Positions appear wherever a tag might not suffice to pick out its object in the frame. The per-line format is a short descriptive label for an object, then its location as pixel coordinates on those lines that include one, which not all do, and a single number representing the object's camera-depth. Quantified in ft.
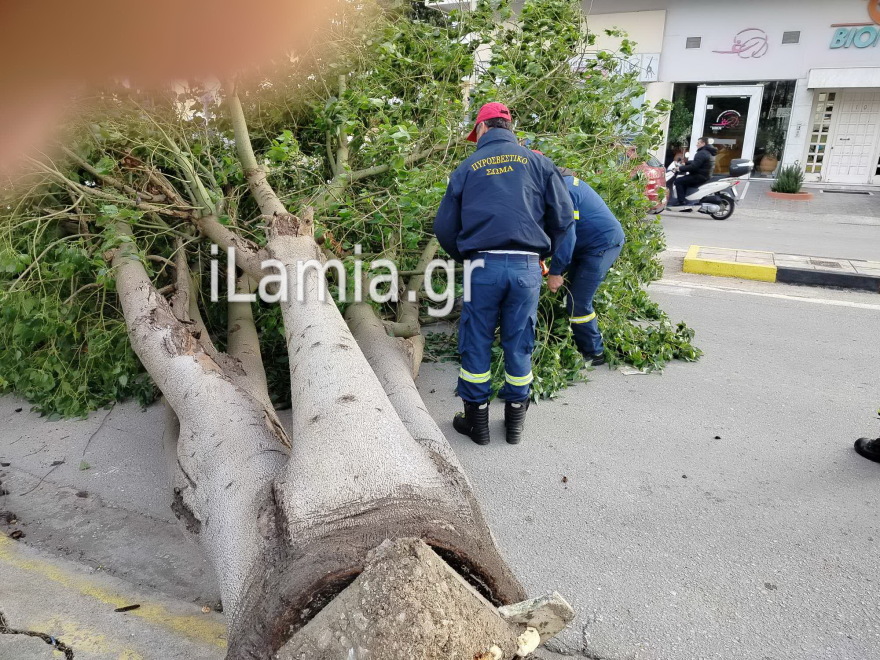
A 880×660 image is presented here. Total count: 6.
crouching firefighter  13.70
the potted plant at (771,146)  53.98
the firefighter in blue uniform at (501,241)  10.67
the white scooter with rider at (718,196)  36.60
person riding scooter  36.35
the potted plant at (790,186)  45.42
